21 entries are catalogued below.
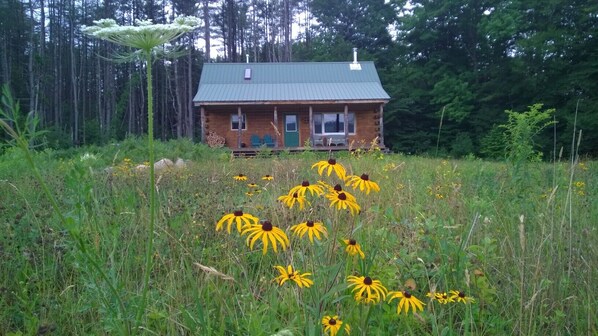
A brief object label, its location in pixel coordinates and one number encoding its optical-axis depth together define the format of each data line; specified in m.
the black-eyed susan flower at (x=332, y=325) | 1.45
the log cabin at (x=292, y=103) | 20.56
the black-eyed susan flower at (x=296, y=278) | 1.47
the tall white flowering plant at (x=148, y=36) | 1.42
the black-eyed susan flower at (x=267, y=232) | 1.44
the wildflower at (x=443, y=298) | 1.77
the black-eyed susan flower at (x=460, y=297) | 1.68
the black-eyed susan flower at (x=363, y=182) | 1.67
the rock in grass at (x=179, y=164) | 8.11
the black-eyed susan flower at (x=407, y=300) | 1.57
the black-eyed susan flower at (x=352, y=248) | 1.54
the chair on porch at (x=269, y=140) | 21.44
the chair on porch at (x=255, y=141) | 21.34
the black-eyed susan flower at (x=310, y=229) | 1.49
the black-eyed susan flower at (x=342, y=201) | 1.54
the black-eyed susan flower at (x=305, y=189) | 1.65
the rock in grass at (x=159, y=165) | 7.70
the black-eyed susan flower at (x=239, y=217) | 1.55
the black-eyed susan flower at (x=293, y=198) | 1.60
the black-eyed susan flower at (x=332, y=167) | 1.64
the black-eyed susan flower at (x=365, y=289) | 1.45
